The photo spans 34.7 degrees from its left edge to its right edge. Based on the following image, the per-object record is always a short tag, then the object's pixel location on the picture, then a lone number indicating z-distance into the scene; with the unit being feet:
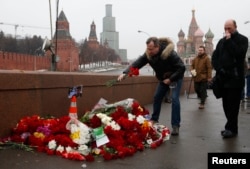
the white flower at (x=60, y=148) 15.67
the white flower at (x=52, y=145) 15.99
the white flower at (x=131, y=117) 18.05
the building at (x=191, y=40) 381.99
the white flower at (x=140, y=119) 17.95
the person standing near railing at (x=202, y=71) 35.01
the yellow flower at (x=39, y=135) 16.76
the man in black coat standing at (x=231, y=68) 19.24
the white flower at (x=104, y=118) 17.26
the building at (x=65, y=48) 291.79
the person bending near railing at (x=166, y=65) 19.76
